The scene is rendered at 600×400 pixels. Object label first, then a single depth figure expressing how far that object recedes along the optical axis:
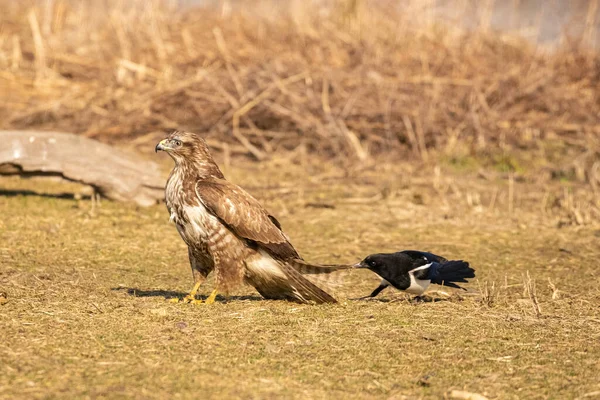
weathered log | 17.61
